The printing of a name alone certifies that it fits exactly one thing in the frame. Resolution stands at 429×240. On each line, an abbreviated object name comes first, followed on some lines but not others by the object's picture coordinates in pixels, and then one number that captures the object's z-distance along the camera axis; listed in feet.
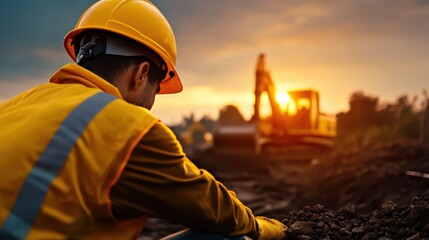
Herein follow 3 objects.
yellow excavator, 54.19
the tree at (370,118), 78.19
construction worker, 6.19
